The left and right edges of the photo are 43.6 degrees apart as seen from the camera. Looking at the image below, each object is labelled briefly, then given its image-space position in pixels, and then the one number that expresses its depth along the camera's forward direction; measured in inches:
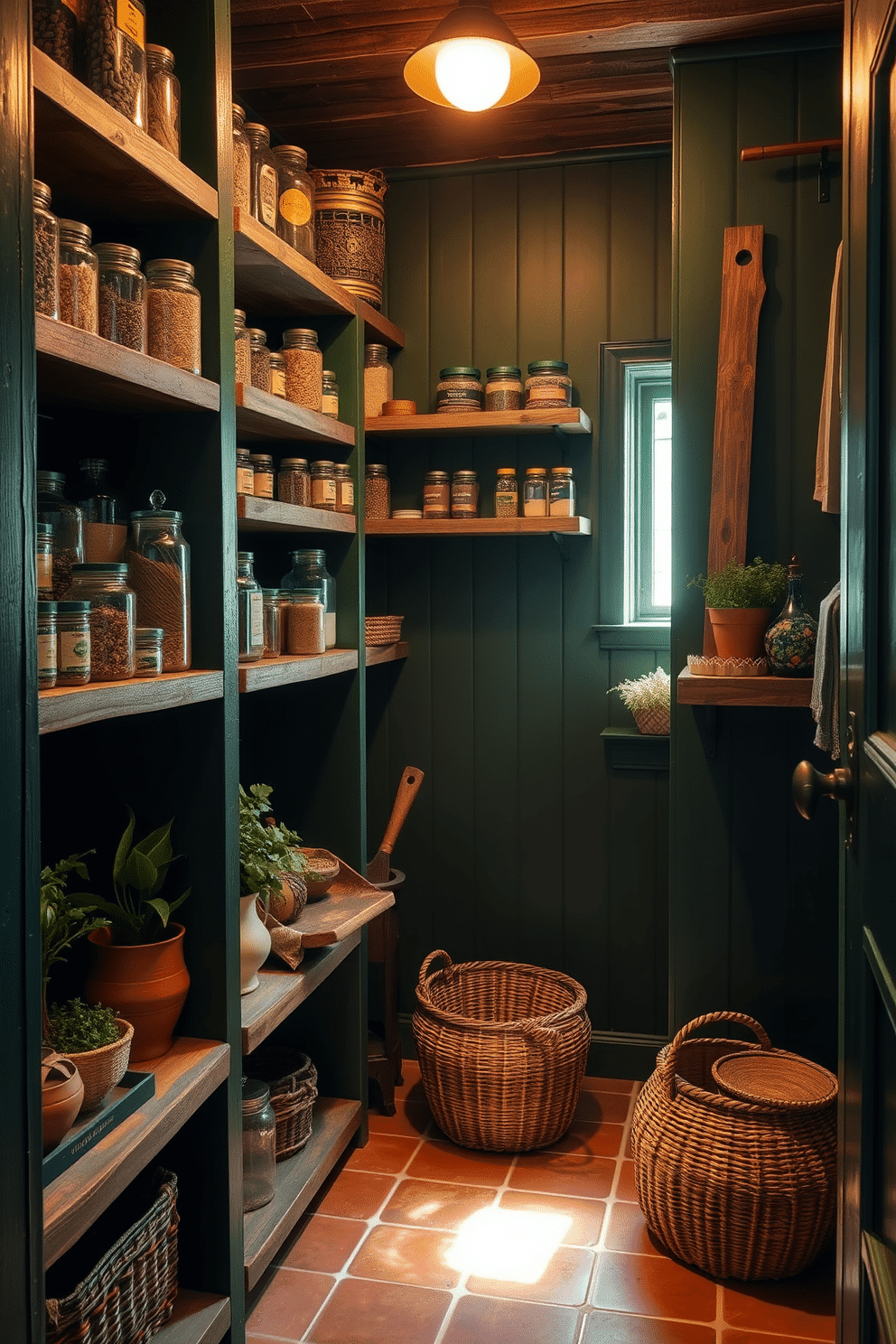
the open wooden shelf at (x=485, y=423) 114.2
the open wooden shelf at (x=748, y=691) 89.7
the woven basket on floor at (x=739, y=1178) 83.8
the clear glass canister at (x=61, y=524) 62.2
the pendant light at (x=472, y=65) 83.7
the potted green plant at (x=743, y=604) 94.4
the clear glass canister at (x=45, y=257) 55.4
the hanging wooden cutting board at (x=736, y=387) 97.3
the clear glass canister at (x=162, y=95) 67.7
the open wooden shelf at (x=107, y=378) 54.2
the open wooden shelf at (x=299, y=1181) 83.6
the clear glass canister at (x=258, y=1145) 88.8
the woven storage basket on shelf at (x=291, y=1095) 97.0
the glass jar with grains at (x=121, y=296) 63.5
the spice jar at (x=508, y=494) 120.3
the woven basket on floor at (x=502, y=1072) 104.7
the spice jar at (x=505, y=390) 117.6
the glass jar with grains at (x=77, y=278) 58.6
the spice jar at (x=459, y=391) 118.3
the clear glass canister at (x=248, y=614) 82.7
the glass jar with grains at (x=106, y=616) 61.4
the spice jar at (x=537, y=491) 118.9
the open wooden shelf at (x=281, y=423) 84.2
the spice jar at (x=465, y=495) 120.8
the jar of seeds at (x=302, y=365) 99.3
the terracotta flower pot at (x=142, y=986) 68.6
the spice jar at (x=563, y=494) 118.1
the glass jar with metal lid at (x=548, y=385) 115.8
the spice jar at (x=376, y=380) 120.9
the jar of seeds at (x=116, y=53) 61.2
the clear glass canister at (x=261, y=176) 85.7
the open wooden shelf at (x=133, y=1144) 53.7
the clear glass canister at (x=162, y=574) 68.4
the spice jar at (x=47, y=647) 54.4
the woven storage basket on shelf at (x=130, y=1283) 59.4
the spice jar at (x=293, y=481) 99.9
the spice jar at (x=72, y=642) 56.8
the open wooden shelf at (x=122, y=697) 52.9
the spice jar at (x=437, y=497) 121.9
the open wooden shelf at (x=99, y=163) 54.6
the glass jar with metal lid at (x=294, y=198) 93.7
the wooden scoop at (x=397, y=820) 118.2
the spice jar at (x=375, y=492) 122.1
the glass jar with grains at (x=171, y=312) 68.4
